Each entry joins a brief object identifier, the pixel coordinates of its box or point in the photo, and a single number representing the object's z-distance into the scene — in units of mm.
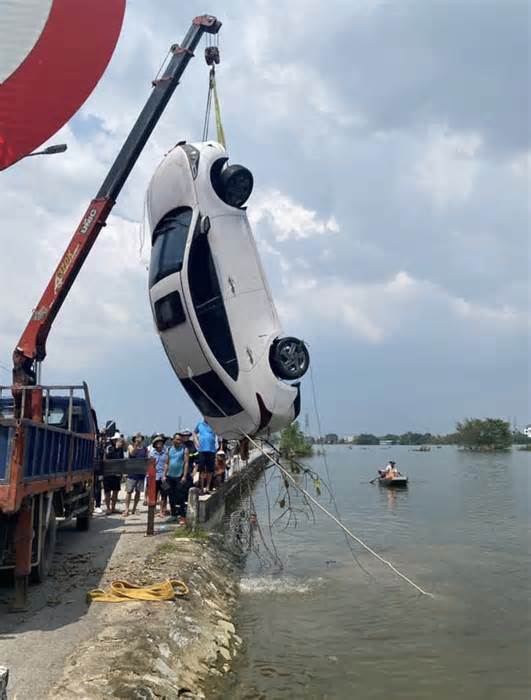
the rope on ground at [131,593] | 7734
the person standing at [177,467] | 13016
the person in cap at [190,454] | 13164
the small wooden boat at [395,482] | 34812
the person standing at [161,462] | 13570
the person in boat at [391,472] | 35209
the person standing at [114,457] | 14648
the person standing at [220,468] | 17016
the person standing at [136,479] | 14640
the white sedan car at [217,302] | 10383
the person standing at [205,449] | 14102
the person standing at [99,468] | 12496
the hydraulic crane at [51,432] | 6754
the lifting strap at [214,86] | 12146
